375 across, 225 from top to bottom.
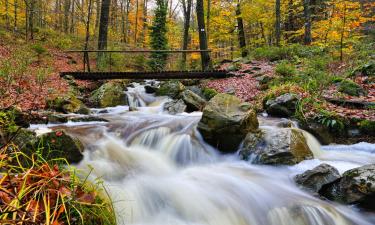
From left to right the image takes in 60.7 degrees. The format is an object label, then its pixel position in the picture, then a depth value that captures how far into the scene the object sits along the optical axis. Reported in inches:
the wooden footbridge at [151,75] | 511.5
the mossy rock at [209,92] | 453.8
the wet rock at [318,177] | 190.2
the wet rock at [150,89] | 496.9
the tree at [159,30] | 824.3
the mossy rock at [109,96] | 421.1
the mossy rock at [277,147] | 231.9
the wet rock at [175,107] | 388.6
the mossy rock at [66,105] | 360.2
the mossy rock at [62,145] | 192.2
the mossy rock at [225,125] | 264.7
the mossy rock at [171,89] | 469.1
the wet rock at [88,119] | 317.3
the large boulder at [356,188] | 170.9
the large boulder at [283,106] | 333.4
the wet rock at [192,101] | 397.7
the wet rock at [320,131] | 286.7
